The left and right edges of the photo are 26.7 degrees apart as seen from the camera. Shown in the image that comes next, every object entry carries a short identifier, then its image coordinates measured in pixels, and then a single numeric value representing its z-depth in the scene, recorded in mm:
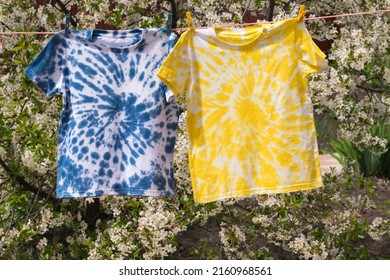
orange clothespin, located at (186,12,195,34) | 4038
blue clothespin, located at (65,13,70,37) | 4293
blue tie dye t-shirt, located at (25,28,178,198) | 4184
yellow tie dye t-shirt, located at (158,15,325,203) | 4090
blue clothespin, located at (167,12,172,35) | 4164
